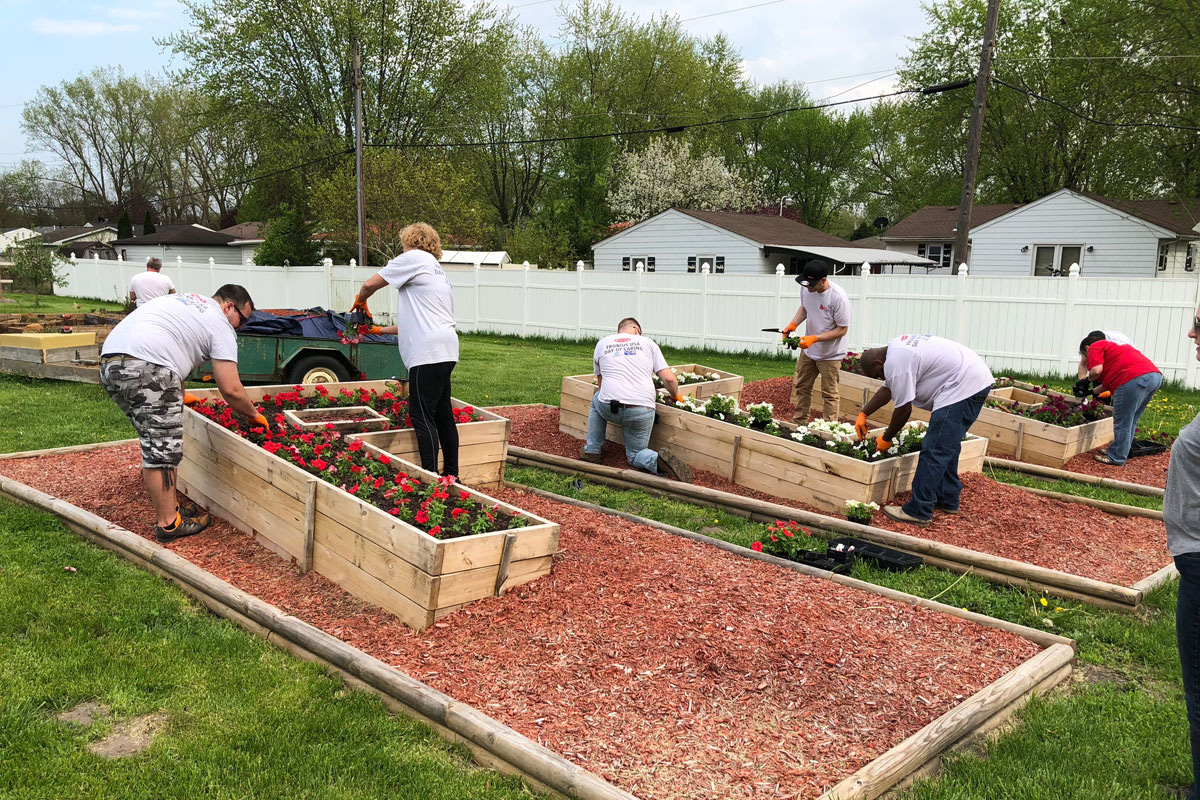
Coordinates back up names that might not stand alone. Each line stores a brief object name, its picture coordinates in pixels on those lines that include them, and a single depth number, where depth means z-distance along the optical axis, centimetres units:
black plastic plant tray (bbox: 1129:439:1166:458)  827
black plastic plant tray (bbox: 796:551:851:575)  488
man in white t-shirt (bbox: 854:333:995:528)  583
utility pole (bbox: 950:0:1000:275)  1451
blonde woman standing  559
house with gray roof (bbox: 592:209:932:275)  2812
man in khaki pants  816
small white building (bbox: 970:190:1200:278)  2605
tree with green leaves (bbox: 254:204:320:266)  2837
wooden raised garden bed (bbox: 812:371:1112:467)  791
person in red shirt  770
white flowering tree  4038
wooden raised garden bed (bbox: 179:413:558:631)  391
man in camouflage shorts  477
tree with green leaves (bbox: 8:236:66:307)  2434
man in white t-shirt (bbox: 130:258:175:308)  1072
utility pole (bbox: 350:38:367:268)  2224
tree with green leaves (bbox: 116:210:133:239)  4875
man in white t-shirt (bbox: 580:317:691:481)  703
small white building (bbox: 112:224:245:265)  3978
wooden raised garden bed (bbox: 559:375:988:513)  613
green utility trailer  968
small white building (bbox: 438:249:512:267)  3578
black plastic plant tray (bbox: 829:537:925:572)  506
